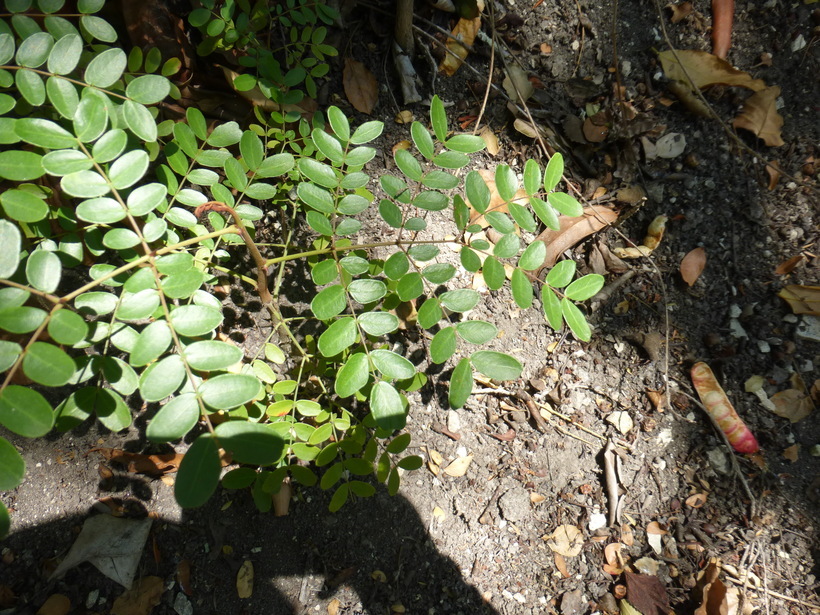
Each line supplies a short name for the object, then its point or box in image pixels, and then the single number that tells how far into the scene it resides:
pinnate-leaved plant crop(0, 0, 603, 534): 0.37
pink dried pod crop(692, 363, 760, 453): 0.67
